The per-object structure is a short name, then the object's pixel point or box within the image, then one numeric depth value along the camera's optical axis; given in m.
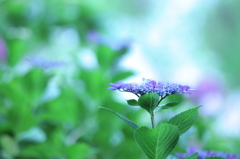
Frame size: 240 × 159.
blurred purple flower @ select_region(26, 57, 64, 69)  1.65
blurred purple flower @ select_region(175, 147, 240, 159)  1.21
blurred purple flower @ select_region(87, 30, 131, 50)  2.11
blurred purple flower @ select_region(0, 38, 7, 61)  2.36
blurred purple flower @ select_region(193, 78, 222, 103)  3.29
